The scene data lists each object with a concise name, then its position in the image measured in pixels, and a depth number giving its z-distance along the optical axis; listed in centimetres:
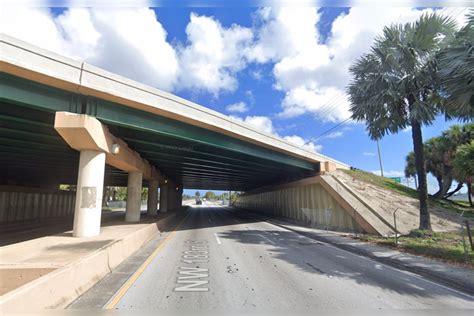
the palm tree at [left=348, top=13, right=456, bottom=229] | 1523
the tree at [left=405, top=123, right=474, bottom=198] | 3269
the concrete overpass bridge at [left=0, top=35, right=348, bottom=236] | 1072
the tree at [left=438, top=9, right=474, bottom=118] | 1032
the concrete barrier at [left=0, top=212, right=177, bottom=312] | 395
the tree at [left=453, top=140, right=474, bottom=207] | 2192
